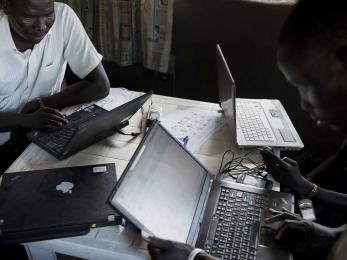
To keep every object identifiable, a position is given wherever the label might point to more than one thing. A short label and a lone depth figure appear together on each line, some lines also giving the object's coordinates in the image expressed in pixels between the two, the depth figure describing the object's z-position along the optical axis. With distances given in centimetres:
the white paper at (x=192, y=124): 147
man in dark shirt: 65
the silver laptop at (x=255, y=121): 142
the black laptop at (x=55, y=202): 103
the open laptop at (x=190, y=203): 99
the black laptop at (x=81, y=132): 131
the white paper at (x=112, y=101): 164
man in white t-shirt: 145
